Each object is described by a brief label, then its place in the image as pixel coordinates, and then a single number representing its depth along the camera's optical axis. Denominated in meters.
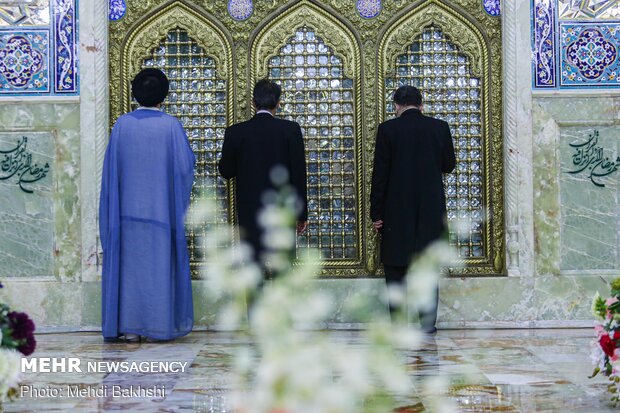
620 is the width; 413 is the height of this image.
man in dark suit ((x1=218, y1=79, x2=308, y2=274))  9.63
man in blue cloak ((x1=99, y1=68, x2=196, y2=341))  9.10
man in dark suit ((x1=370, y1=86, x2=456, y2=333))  9.63
